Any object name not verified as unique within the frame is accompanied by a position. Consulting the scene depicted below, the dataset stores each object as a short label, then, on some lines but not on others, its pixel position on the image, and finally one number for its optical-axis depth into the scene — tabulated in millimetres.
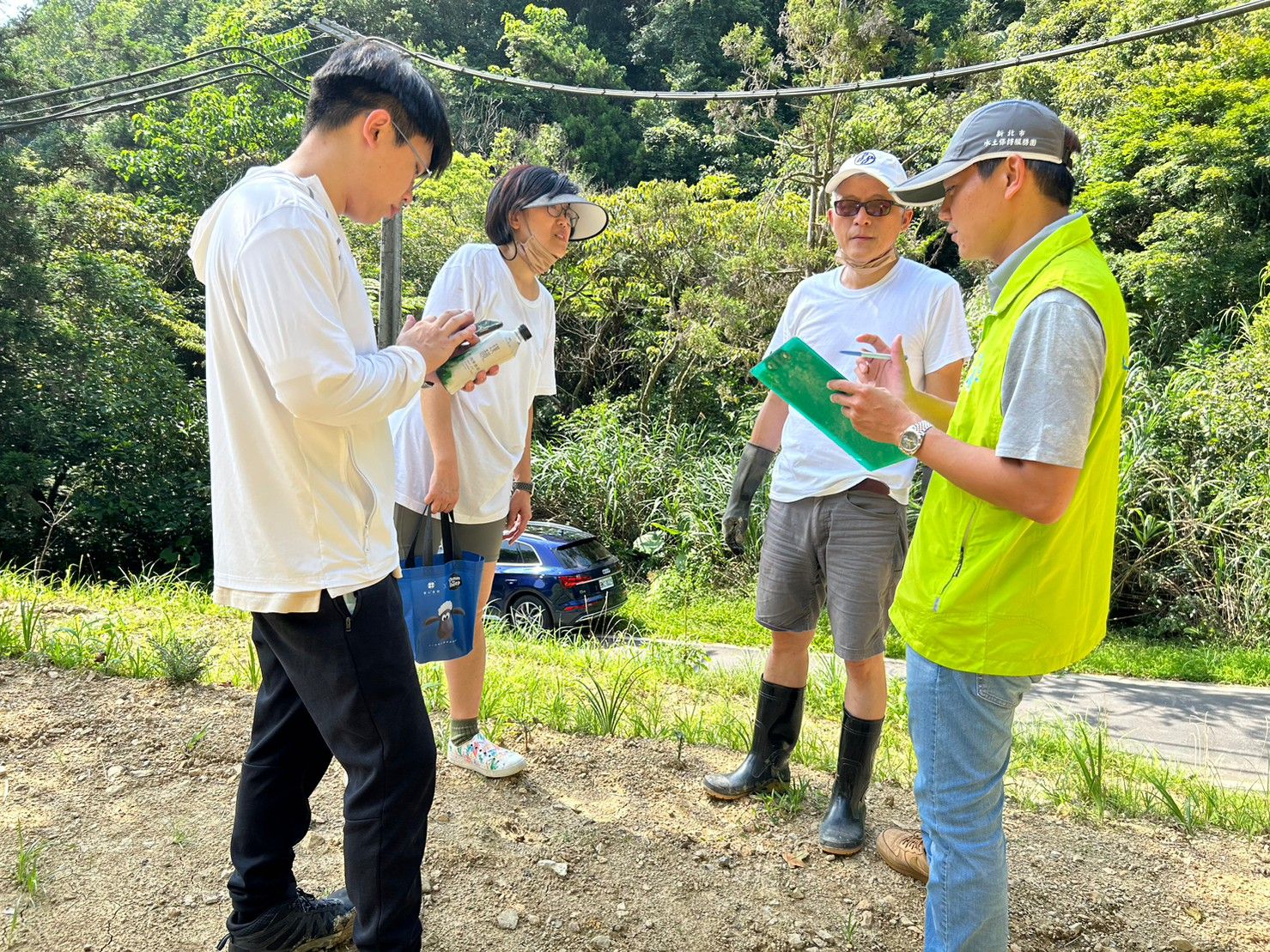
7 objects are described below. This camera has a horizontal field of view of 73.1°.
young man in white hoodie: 1568
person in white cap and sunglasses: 2605
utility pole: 8539
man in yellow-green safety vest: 1564
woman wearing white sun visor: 2703
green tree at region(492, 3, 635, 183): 26500
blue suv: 9562
